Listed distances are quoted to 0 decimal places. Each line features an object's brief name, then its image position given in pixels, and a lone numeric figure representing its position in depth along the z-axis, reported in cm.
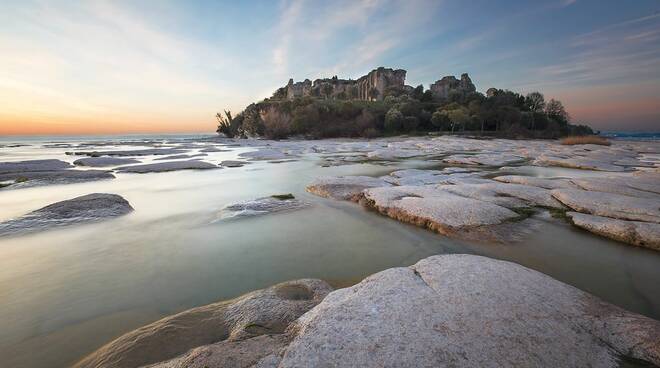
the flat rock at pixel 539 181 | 583
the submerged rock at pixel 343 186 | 587
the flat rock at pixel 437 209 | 379
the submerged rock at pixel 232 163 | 1209
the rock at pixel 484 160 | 1149
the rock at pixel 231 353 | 150
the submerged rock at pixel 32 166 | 982
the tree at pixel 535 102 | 5156
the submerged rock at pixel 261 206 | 481
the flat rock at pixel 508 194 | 475
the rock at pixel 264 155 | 1520
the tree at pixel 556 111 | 5032
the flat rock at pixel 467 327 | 144
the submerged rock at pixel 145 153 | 1670
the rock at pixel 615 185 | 490
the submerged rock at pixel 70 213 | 412
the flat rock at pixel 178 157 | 1461
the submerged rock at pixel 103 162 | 1212
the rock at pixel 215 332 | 163
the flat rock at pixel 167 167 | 1025
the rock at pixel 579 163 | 979
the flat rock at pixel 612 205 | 381
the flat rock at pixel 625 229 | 321
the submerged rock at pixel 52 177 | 782
